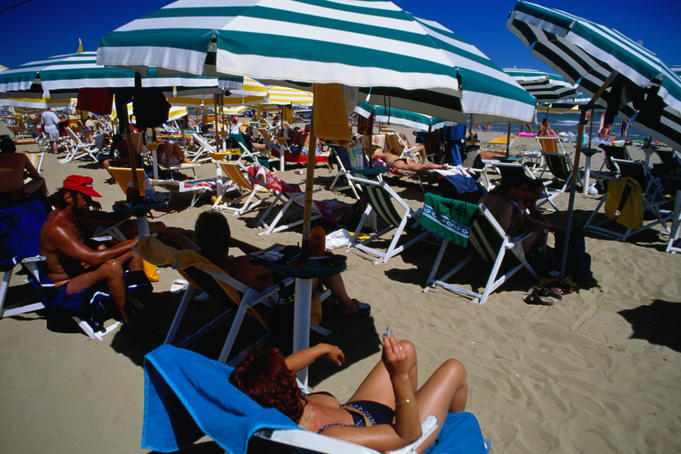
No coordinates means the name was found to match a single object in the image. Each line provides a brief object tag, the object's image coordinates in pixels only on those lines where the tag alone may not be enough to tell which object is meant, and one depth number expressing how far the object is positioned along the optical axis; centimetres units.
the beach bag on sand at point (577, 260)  404
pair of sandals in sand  367
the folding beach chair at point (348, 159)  801
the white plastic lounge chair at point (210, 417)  115
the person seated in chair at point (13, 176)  482
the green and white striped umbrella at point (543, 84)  935
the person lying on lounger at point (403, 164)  809
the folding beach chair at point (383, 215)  448
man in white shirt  1456
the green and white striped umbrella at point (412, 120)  884
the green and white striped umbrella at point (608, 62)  279
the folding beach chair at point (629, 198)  504
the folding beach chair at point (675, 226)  492
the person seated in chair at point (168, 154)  897
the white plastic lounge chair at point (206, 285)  221
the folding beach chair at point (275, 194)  572
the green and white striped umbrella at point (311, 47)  166
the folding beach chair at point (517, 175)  375
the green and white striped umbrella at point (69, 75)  365
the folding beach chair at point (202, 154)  1134
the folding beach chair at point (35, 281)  298
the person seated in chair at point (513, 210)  383
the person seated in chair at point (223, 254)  255
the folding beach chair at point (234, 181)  628
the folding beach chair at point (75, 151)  1223
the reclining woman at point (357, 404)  136
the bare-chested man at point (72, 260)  299
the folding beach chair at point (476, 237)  365
